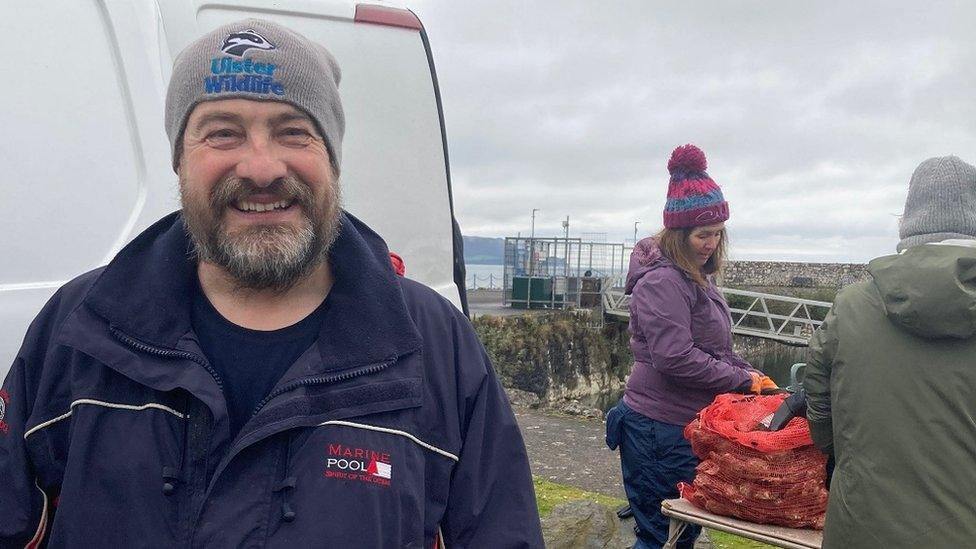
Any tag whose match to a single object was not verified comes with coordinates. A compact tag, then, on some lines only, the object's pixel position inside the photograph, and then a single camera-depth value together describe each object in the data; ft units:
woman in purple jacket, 11.23
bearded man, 4.64
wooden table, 9.64
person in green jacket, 7.08
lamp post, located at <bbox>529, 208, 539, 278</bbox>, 78.48
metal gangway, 66.28
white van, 6.18
